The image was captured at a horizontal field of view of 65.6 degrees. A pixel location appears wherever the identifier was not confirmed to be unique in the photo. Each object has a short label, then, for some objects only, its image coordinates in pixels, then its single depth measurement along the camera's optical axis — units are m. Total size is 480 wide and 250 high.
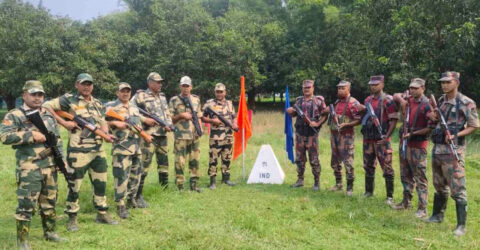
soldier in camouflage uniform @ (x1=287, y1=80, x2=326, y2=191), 7.21
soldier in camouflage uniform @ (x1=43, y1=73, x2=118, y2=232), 4.77
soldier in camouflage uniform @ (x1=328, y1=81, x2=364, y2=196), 6.71
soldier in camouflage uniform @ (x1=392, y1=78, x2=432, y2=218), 5.56
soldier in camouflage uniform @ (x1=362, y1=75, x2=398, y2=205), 6.23
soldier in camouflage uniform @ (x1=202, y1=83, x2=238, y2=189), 7.44
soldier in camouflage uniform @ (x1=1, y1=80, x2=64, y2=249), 4.06
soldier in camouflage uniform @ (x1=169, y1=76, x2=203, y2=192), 6.80
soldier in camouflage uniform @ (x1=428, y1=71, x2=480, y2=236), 4.90
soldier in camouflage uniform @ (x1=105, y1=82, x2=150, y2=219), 5.30
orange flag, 8.46
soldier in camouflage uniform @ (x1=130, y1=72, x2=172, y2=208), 6.11
